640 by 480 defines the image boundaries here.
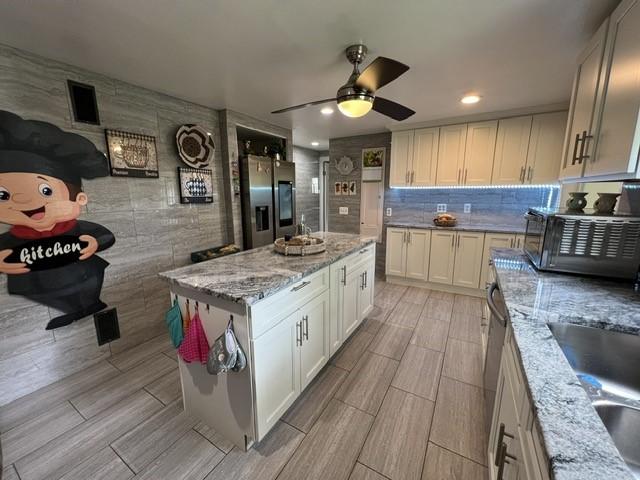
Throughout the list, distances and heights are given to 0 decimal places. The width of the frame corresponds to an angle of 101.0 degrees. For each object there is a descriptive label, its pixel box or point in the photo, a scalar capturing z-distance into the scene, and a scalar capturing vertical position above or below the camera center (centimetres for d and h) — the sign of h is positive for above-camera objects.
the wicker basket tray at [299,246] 203 -39
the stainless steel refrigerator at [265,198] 331 -2
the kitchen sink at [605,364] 87 -67
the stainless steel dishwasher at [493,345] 132 -82
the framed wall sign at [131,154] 223 +36
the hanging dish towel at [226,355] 129 -78
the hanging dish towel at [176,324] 153 -74
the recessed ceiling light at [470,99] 265 +100
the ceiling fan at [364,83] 149 +70
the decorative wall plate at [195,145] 271 +54
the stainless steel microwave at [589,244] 142 -27
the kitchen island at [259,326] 138 -76
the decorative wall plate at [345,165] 462 +55
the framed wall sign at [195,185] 275 +12
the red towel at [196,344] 146 -81
